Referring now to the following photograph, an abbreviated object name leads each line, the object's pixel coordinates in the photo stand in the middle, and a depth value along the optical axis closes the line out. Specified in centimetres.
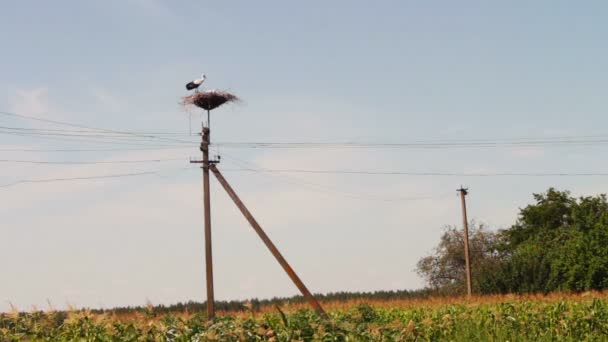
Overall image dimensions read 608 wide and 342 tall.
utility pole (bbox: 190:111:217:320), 3183
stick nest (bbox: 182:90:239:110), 3350
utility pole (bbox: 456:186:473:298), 5050
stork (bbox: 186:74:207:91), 3419
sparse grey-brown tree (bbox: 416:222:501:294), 6950
